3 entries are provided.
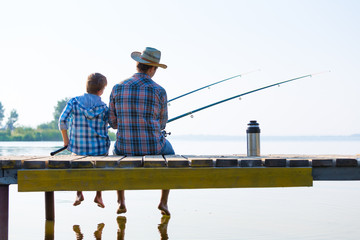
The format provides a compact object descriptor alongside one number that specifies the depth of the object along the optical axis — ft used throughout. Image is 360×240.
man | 13.80
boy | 14.38
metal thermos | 14.21
